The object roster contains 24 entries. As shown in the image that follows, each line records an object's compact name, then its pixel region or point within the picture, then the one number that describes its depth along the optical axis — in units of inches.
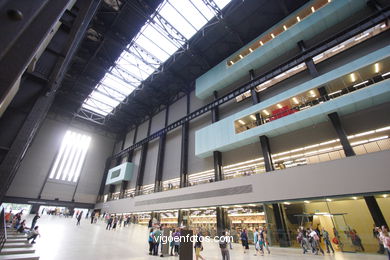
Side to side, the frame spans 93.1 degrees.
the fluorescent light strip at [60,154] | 1522.3
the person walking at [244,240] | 539.7
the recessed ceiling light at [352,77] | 600.1
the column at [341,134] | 549.0
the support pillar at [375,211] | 460.1
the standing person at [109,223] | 844.6
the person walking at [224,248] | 341.5
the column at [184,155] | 1043.3
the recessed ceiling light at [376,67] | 559.2
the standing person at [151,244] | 423.5
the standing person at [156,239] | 422.9
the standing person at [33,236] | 419.6
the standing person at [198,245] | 357.5
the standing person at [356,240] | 457.9
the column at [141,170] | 1359.5
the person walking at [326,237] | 481.9
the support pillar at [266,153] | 711.2
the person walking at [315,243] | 459.5
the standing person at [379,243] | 415.2
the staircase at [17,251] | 251.0
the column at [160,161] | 1202.6
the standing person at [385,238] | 339.2
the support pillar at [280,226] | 561.3
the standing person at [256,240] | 479.2
